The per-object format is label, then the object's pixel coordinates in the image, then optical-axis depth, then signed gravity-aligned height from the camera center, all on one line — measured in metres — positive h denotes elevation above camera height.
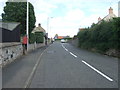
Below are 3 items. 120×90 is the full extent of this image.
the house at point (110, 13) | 30.39 +7.99
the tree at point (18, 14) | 16.21 +4.16
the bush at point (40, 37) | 23.18 +0.97
